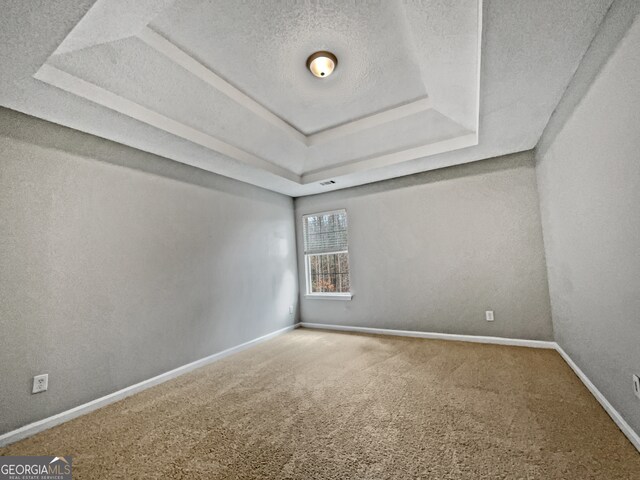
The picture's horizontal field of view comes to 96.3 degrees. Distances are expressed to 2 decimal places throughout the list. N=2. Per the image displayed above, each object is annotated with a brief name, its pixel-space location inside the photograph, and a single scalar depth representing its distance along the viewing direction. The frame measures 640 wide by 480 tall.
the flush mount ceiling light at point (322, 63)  2.34
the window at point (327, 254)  5.03
